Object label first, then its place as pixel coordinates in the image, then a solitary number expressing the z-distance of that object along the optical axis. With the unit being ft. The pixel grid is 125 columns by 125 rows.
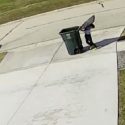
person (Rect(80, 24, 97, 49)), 47.47
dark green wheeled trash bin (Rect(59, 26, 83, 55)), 47.32
